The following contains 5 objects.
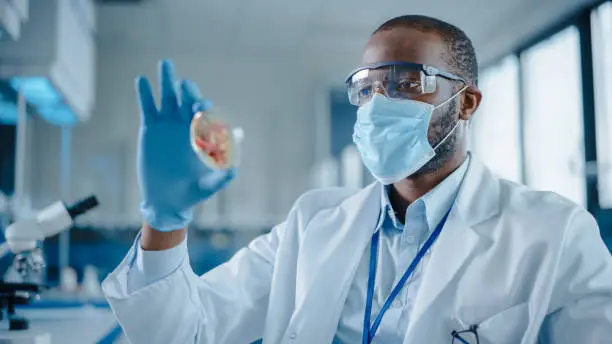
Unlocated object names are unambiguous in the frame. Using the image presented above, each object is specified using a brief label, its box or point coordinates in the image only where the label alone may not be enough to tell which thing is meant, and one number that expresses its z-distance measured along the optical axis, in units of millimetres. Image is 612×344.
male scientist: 1199
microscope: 1480
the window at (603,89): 3914
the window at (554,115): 4223
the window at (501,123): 5254
